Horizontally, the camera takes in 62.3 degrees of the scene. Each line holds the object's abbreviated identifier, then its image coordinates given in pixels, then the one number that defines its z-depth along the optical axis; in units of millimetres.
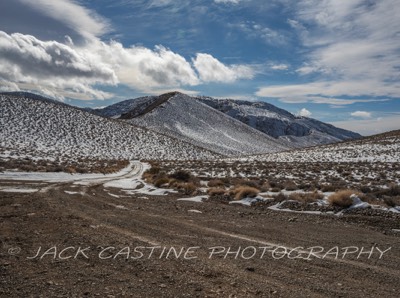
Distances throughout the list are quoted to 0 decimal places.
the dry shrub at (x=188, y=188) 18688
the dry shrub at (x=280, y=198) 14586
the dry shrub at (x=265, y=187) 18422
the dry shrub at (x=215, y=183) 21547
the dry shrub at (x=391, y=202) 12878
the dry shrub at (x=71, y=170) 30419
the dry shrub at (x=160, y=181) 22356
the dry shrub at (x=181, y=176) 24564
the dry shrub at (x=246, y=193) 16125
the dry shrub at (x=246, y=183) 20298
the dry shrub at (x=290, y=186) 19000
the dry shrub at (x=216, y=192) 17281
